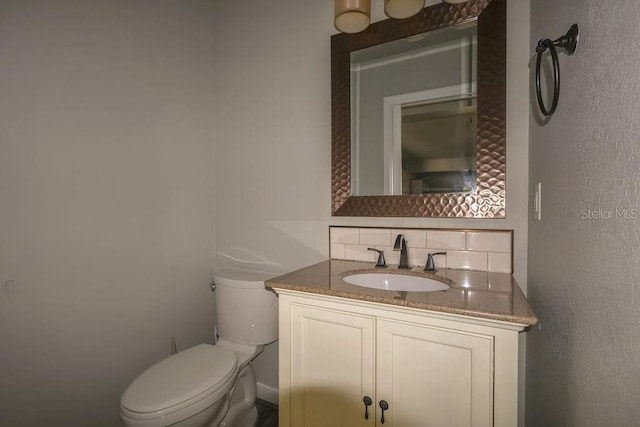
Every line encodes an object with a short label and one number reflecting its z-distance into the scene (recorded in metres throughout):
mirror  1.19
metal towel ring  0.67
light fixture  1.22
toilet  1.06
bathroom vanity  0.78
